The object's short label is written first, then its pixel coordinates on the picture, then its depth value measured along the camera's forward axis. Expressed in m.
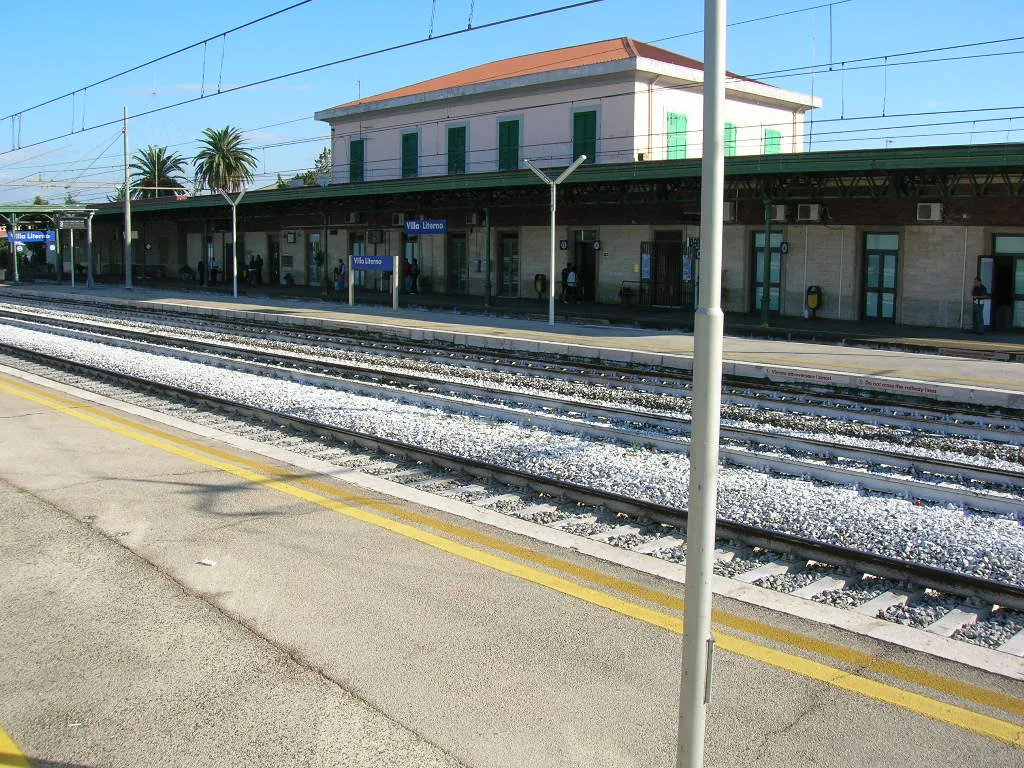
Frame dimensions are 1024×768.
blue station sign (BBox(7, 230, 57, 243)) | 58.19
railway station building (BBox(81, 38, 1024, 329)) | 25.59
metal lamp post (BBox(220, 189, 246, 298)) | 40.90
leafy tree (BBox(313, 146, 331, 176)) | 94.31
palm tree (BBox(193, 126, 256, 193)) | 76.06
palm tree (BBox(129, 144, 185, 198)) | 81.06
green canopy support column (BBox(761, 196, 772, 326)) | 26.42
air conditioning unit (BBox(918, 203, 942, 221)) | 25.58
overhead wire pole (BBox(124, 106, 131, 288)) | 45.56
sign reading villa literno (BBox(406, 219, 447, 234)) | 35.35
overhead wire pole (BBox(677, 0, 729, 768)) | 3.15
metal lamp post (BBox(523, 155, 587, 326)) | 25.89
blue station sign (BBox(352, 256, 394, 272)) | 33.09
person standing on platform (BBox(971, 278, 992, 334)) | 24.47
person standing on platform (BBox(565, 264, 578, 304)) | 34.50
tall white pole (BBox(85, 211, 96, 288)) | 46.28
